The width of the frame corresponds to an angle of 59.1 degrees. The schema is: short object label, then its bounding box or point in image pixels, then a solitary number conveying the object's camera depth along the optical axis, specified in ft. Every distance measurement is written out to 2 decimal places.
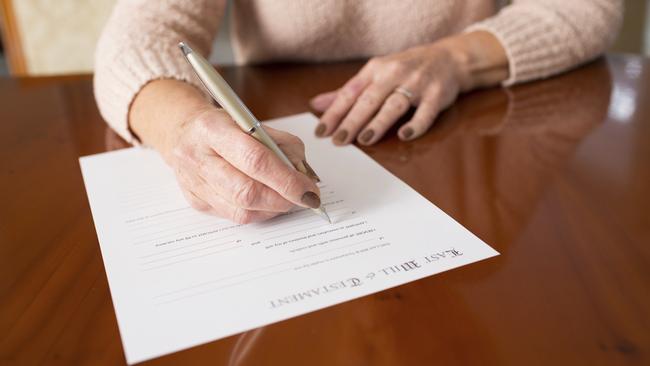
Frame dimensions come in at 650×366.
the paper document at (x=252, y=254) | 1.22
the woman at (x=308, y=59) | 1.57
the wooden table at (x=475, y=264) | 1.12
